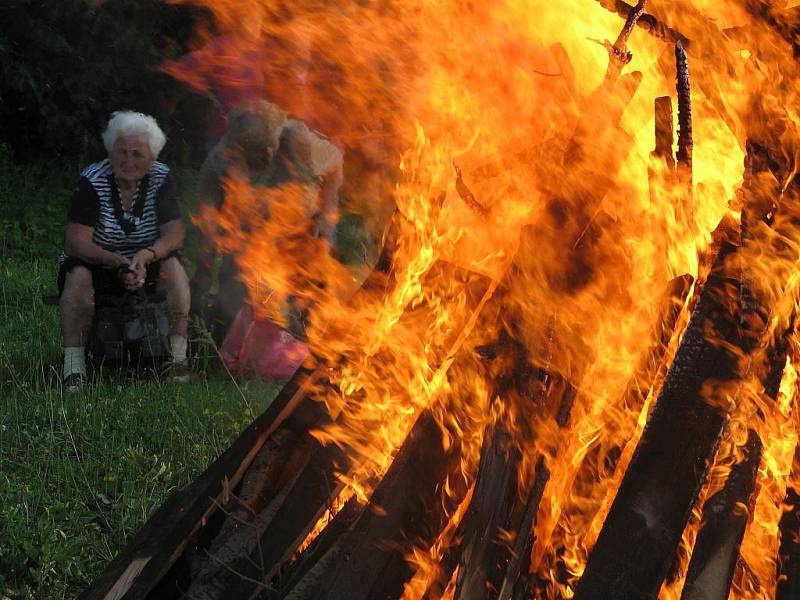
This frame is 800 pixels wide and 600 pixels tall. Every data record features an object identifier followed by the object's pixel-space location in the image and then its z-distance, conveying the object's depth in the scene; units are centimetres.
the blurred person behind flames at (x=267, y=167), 809
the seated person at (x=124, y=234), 743
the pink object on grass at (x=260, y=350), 774
